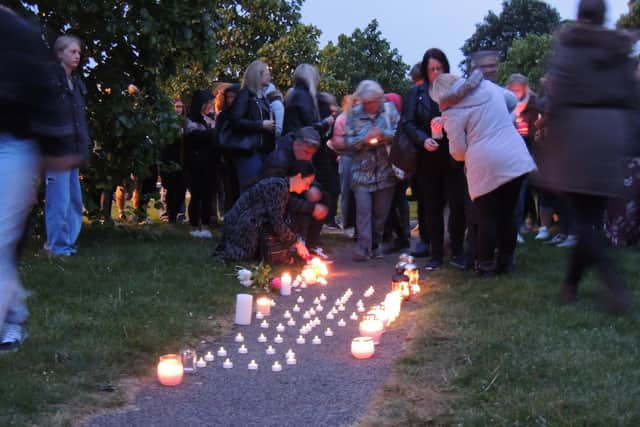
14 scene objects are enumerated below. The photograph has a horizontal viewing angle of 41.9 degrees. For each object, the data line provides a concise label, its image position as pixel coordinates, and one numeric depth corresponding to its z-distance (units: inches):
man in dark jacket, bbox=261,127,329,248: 365.4
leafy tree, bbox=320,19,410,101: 1843.0
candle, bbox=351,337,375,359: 233.5
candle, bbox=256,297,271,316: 287.9
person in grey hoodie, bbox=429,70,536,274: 306.8
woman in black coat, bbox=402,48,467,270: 354.6
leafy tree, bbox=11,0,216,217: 399.9
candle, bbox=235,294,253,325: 272.7
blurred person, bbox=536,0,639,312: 180.4
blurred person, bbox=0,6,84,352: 150.7
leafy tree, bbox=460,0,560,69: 2487.7
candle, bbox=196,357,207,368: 225.5
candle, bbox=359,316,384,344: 252.4
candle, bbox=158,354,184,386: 207.6
